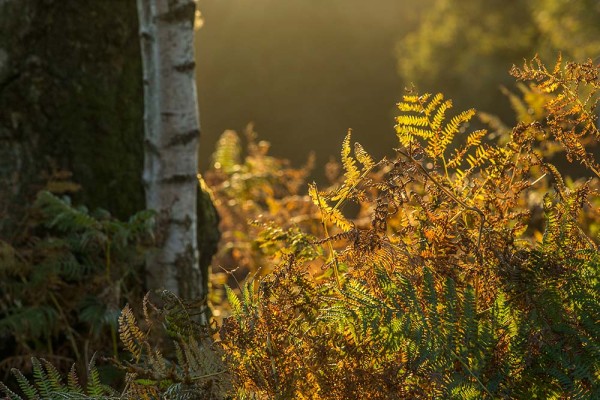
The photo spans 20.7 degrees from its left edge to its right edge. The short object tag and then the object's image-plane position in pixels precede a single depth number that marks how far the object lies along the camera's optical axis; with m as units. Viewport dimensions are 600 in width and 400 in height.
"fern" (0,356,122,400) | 3.99
